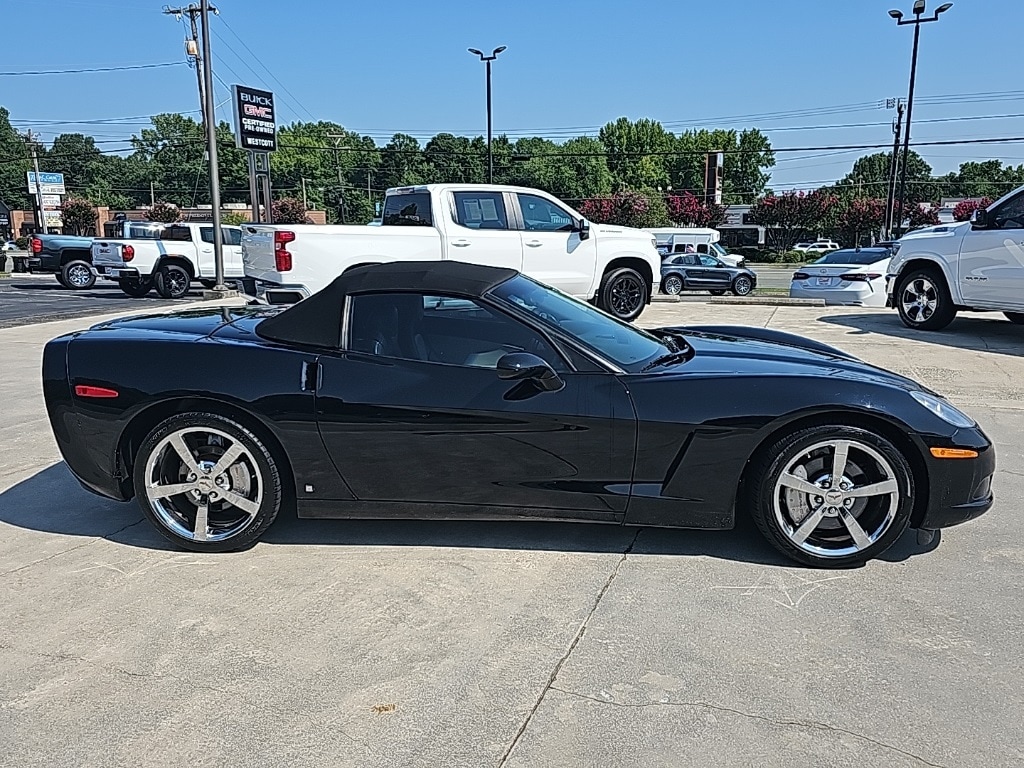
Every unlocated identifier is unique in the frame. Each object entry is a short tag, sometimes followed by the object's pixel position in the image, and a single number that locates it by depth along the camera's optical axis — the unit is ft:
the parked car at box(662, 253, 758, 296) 79.82
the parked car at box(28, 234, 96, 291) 70.85
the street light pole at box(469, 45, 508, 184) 107.45
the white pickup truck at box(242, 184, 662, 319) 30.81
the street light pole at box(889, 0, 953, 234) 91.76
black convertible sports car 11.14
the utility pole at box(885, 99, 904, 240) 115.65
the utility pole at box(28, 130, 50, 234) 188.54
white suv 30.45
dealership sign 69.56
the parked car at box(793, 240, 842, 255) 176.14
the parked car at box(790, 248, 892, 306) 44.73
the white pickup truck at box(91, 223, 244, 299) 58.49
